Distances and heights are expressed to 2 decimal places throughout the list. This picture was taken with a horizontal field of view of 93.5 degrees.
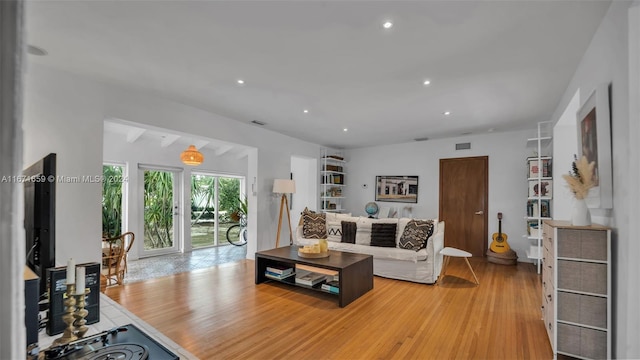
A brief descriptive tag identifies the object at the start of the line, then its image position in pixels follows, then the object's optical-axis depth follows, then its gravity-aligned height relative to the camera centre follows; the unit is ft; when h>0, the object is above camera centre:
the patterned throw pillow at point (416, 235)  13.56 -2.31
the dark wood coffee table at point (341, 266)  10.68 -3.19
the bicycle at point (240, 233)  23.77 -3.93
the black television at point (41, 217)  4.17 -0.47
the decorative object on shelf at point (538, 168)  14.83 +0.81
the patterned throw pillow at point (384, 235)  14.42 -2.47
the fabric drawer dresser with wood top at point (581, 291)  6.45 -2.38
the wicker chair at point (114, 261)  12.00 -3.16
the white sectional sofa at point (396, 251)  13.15 -3.12
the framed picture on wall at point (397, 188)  21.91 -0.30
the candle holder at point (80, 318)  3.95 -1.78
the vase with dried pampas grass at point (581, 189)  6.98 -0.10
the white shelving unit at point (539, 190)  14.71 -0.28
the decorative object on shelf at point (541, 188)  14.87 -0.18
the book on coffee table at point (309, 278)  11.91 -3.83
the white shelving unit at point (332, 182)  23.25 +0.17
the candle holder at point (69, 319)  3.88 -1.76
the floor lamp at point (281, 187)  17.92 -0.18
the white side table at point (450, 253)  13.23 -3.07
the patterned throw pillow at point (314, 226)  16.60 -2.34
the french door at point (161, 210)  18.63 -1.69
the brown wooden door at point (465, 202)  19.11 -1.17
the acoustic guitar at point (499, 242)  17.16 -3.37
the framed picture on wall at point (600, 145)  6.47 +0.90
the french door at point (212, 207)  21.50 -1.73
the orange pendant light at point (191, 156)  15.85 +1.46
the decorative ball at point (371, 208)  22.41 -1.83
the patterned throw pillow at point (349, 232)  15.61 -2.50
